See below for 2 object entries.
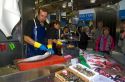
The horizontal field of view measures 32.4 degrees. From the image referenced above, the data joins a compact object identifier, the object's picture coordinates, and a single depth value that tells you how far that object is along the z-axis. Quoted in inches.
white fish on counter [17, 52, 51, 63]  79.0
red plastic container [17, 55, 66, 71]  75.9
